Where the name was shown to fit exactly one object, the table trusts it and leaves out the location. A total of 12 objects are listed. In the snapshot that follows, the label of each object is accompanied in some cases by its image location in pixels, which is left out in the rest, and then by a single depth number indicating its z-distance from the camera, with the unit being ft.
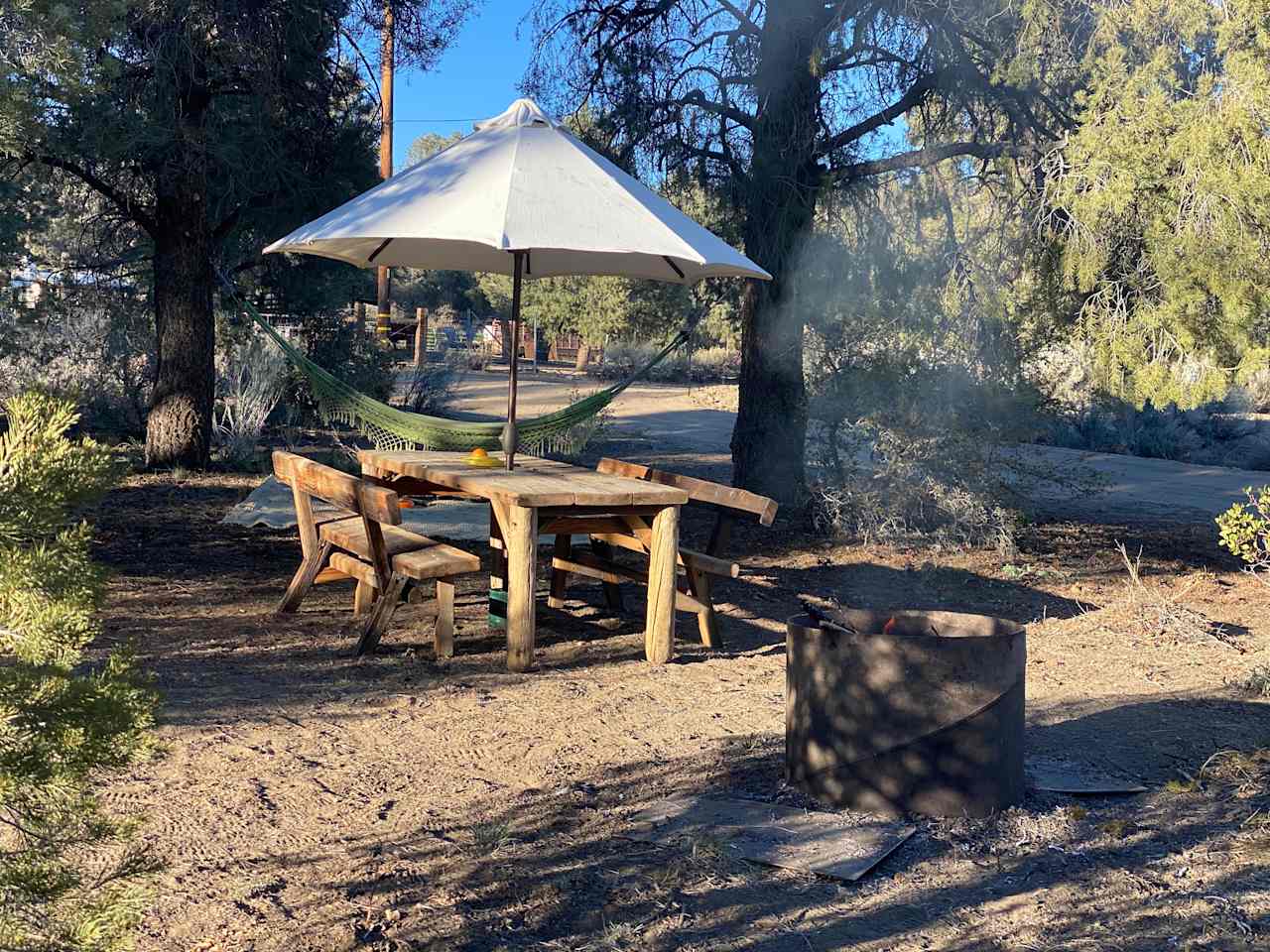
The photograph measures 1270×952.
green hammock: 25.62
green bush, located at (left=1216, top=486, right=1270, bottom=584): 19.02
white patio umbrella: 19.10
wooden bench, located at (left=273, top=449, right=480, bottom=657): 18.52
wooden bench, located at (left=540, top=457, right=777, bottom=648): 20.58
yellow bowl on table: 22.41
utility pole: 67.73
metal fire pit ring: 12.66
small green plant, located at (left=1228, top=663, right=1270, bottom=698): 18.43
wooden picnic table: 18.39
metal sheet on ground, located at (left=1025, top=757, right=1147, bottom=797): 13.79
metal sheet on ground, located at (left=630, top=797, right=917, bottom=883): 11.71
